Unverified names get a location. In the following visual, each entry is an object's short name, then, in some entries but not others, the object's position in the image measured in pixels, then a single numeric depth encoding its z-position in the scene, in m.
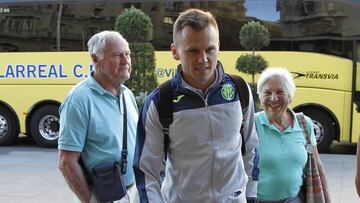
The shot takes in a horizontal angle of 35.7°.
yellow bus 11.34
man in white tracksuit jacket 2.45
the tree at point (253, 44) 11.15
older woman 3.53
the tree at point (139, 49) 10.39
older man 3.35
